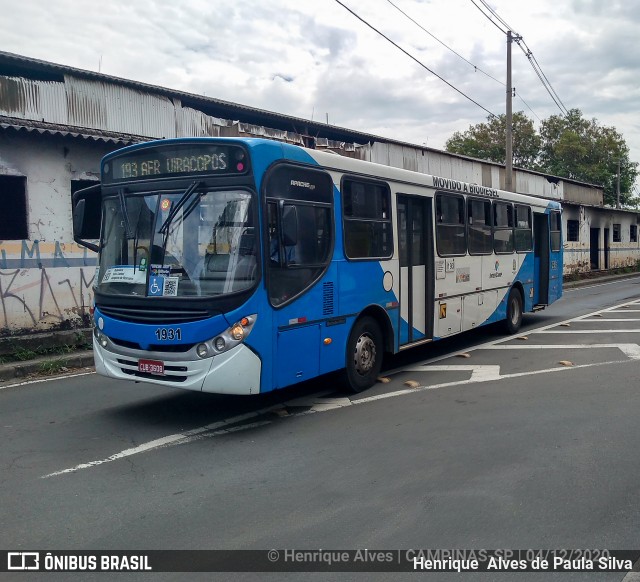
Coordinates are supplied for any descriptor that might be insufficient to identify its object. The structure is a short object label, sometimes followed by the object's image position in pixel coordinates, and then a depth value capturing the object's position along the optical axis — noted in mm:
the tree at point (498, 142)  46775
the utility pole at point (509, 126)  22641
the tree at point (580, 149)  48344
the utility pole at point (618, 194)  47312
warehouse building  11578
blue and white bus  6125
